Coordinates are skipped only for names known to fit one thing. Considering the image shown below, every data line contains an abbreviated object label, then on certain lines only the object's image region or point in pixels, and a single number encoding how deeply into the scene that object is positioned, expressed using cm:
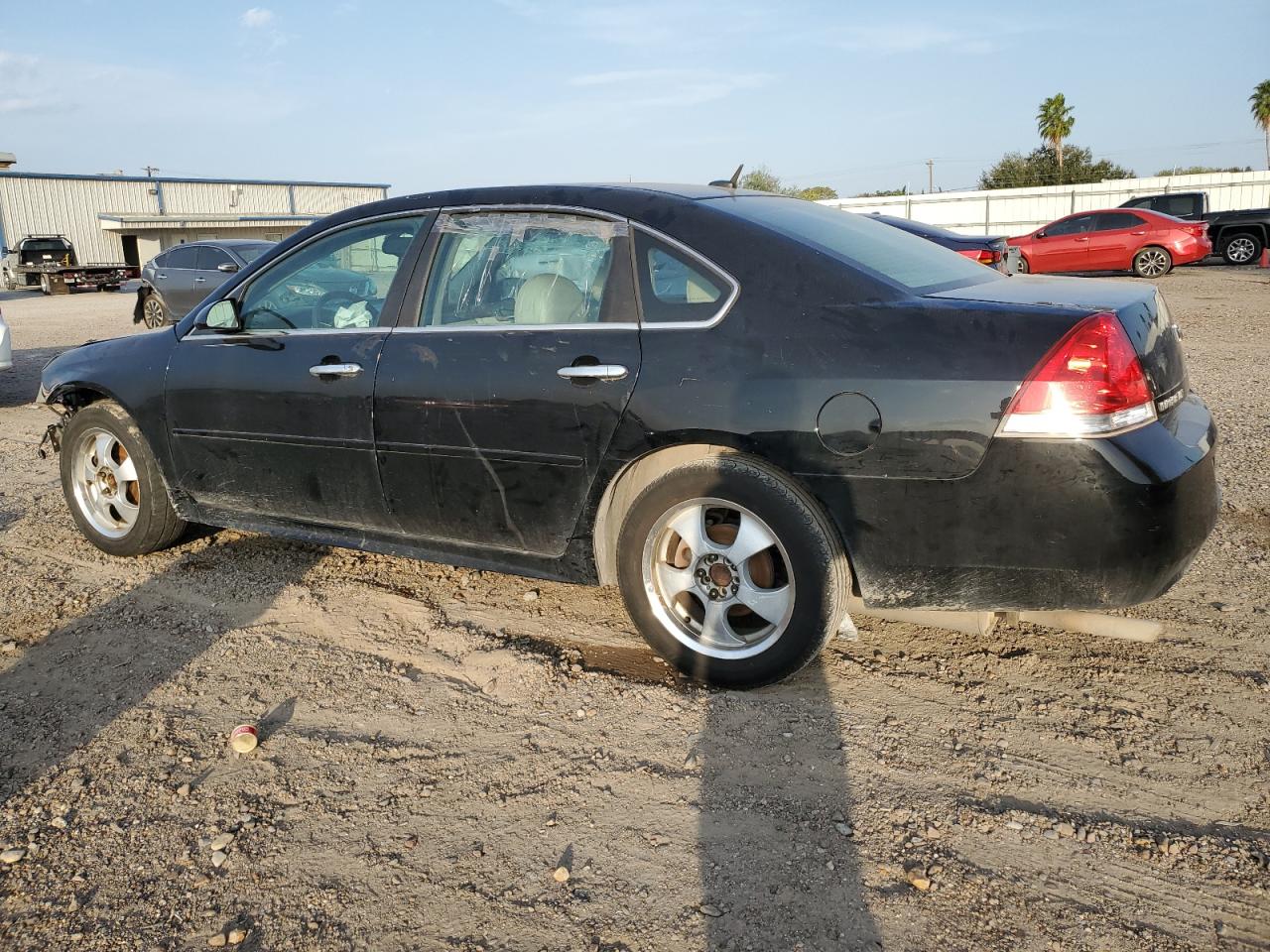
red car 2003
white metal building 4081
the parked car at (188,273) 1520
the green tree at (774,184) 4556
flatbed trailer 3030
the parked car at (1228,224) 2192
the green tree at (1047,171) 5166
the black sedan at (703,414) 277
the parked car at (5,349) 916
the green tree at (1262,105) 6020
